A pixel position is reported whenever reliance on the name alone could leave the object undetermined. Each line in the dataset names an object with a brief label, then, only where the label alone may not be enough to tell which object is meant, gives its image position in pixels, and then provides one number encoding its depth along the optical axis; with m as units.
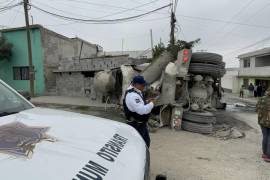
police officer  3.97
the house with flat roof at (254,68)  25.32
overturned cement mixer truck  6.91
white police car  1.25
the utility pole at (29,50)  15.45
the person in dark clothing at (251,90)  25.03
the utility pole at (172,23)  16.06
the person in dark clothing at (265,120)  4.62
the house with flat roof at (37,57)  18.30
